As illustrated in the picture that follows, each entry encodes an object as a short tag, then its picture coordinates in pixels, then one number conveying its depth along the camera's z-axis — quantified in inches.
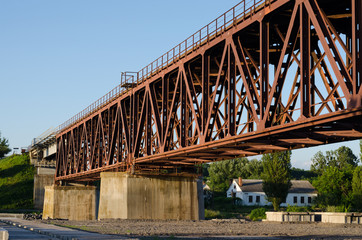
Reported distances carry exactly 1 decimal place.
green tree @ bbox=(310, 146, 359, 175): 7532.0
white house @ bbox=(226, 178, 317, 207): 4899.1
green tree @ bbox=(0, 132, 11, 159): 5506.9
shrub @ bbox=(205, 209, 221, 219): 3539.4
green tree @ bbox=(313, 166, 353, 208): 3668.8
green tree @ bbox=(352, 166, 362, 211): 3225.9
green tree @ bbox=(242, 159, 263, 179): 6248.0
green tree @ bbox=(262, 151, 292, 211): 3846.0
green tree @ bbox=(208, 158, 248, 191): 6195.9
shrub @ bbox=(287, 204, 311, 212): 3031.5
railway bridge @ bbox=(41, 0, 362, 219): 1081.4
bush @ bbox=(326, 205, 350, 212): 2637.8
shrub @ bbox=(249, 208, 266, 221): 2958.2
